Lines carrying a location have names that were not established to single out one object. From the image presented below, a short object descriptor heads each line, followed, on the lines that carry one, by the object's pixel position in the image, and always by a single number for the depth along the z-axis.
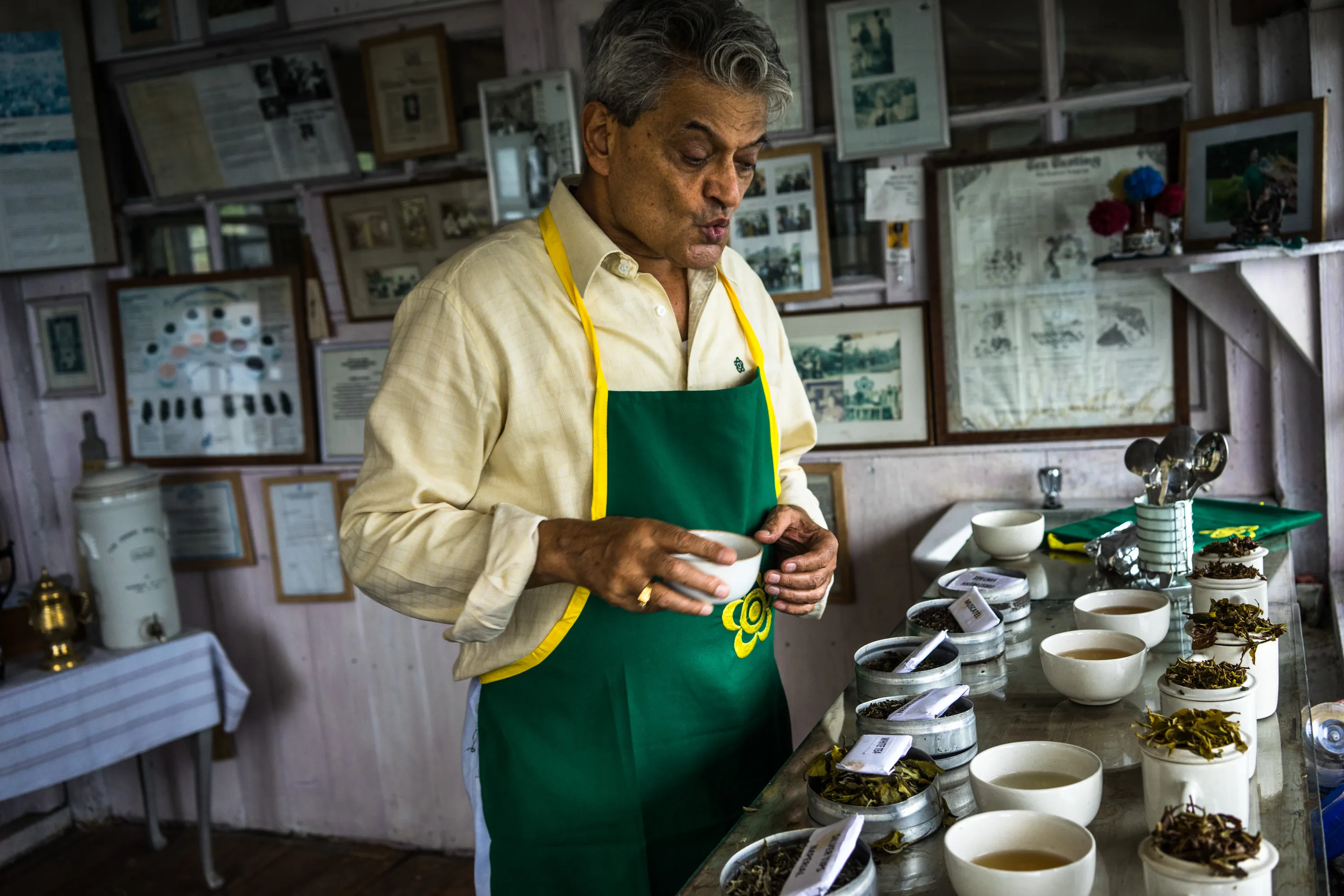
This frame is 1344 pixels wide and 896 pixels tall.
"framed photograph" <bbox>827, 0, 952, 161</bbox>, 2.68
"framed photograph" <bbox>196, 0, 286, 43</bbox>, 3.15
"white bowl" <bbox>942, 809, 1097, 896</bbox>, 0.89
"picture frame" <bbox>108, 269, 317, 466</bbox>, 3.36
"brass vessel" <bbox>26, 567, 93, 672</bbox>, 2.98
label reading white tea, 1.09
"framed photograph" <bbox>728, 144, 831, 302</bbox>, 2.85
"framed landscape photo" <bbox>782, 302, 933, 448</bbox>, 2.84
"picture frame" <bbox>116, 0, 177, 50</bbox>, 3.25
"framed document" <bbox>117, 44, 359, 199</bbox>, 3.19
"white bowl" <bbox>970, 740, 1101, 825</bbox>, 1.00
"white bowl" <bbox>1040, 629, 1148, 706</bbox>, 1.31
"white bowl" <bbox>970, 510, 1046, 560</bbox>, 2.04
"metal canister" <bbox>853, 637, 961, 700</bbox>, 1.32
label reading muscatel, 1.55
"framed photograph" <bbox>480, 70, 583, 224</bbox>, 2.92
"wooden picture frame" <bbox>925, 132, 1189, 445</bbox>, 2.57
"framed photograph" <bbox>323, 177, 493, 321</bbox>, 3.12
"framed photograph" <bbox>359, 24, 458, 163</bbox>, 3.05
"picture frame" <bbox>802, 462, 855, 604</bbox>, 2.93
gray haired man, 1.45
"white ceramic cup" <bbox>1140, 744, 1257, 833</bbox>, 0.99
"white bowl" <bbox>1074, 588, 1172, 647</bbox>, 1.46
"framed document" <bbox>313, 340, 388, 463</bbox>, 3.29
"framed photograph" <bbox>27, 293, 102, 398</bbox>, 3.52
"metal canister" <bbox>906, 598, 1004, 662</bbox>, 1.51
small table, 2.85
